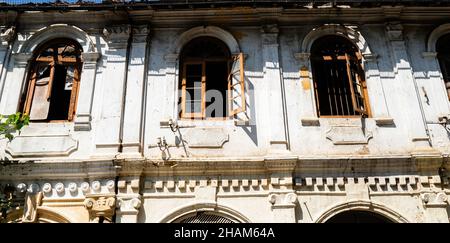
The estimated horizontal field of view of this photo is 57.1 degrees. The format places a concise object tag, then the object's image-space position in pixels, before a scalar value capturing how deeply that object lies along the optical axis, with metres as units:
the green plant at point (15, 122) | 6.41
